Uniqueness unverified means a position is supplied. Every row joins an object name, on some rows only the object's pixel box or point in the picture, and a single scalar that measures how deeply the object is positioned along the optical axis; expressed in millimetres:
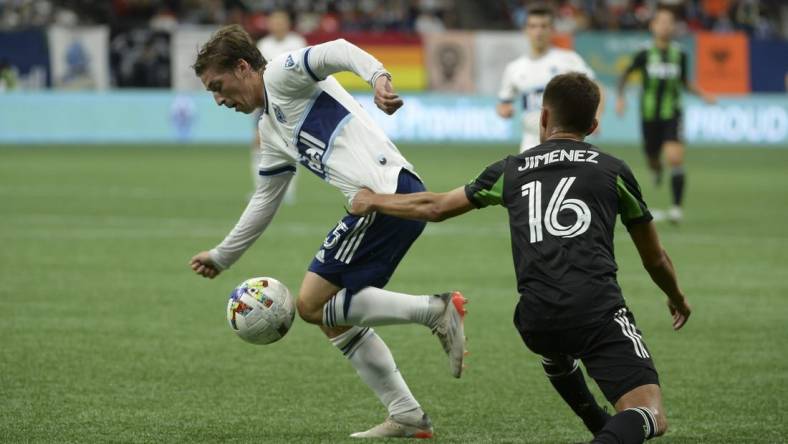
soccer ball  12516
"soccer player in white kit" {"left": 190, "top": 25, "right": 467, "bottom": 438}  12250
